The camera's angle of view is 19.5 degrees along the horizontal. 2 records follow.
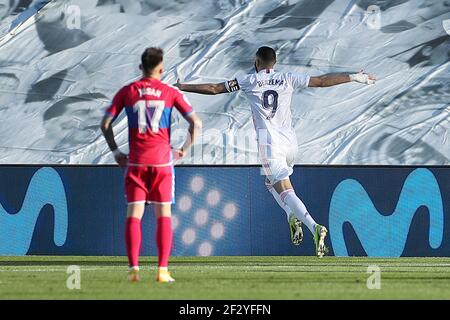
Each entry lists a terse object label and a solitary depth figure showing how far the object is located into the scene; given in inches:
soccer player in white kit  574.2
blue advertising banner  729.0
